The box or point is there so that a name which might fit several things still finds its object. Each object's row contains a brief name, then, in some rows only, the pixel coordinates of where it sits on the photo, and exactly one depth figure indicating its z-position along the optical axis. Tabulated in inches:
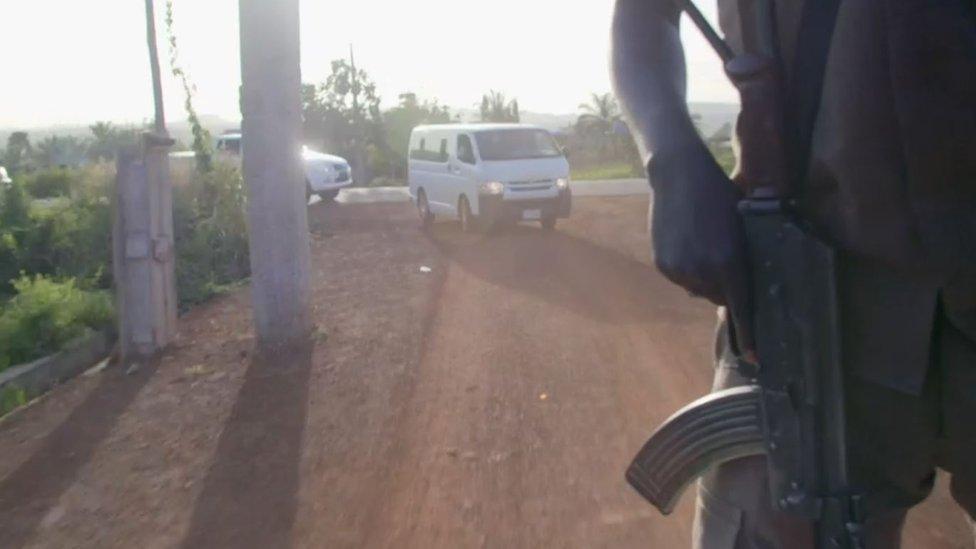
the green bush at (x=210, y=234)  453.4
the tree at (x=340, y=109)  1889.8
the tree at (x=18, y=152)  1709.6
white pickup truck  1022.4
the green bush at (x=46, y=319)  350.5
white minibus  675.4
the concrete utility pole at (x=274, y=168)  288.4
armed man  65.8
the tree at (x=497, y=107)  1695.4
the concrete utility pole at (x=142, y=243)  307.1
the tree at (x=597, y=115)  1706.4
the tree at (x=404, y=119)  1824.6
